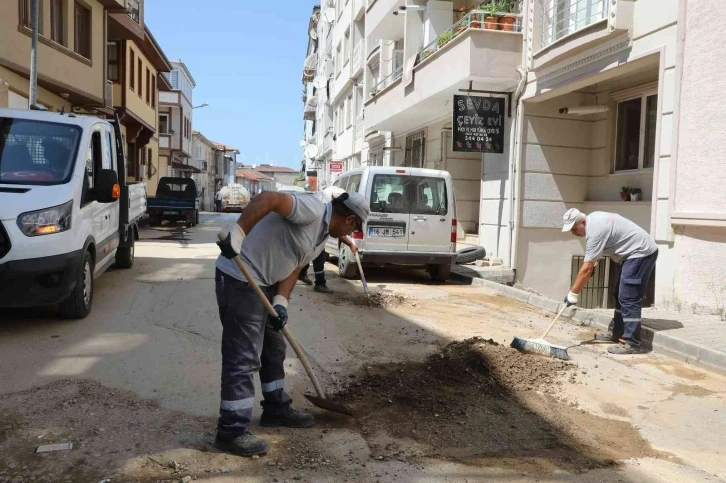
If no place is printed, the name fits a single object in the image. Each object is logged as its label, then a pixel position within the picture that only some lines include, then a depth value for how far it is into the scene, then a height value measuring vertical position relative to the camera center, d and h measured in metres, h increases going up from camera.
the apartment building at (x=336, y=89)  28.25 +6.17
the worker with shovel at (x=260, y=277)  3.44 -0.46
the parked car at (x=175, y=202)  23.01 -0.29
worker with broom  6.48 -0.47
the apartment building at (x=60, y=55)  13.30 +3.35
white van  10.62 -0.29
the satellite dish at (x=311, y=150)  48.07 +3.85
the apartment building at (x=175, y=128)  45.50 +5.14
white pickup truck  5.62 -0.17
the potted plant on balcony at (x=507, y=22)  12.57 +3.72
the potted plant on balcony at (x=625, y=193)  11.38 +0.32
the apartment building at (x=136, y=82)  22.20 +4.51
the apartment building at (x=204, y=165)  58.09 +3.03
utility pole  12.15 +2.81
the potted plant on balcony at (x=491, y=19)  12.54 +3.77
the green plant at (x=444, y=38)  14.37 +3.86
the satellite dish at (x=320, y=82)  39.68 +7.67
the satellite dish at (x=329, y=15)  35.22 +10.56
